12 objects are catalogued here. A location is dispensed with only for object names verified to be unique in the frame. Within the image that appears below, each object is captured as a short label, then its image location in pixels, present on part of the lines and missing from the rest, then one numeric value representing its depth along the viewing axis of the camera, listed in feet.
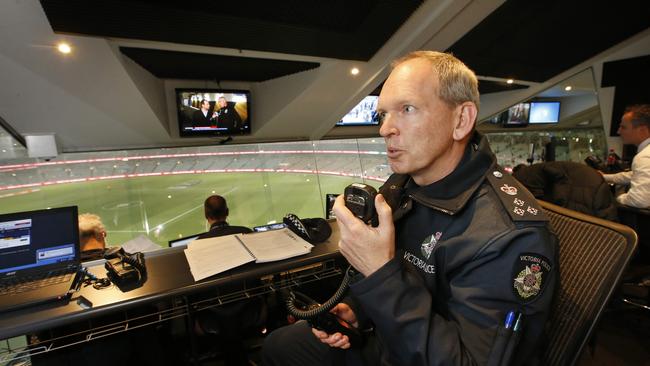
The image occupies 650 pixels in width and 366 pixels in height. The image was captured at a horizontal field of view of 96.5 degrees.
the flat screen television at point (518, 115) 21.27
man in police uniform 2.27
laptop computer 3.50
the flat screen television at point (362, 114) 19.62
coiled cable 3.27
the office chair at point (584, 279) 2.39
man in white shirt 7.73
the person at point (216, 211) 7.74
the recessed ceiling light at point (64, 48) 8.55
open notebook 3.81
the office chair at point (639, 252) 6.74
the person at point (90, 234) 6.23
